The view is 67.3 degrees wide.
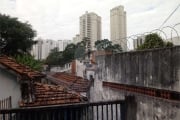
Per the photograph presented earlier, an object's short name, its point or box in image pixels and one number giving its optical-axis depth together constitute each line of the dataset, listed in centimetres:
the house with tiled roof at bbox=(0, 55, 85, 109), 390
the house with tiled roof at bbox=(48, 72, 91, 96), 663
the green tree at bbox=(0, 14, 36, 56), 1492
